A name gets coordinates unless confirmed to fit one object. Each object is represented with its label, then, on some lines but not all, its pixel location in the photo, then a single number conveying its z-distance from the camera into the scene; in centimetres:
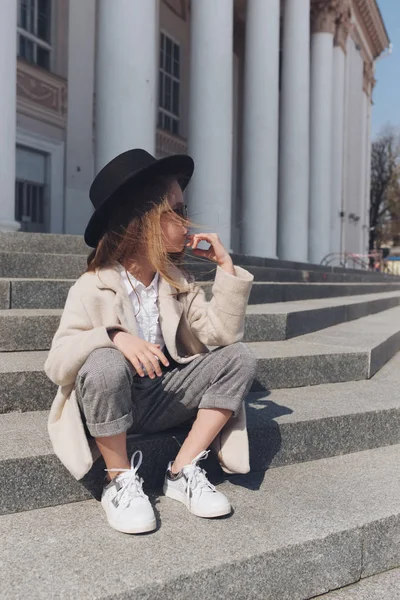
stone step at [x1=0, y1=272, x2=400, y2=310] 379
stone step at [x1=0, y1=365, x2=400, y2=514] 218
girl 206
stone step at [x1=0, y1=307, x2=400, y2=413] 273
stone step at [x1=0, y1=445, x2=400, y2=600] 171
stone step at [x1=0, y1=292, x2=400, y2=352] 328
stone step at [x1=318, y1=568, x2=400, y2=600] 202
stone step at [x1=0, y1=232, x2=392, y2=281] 504
